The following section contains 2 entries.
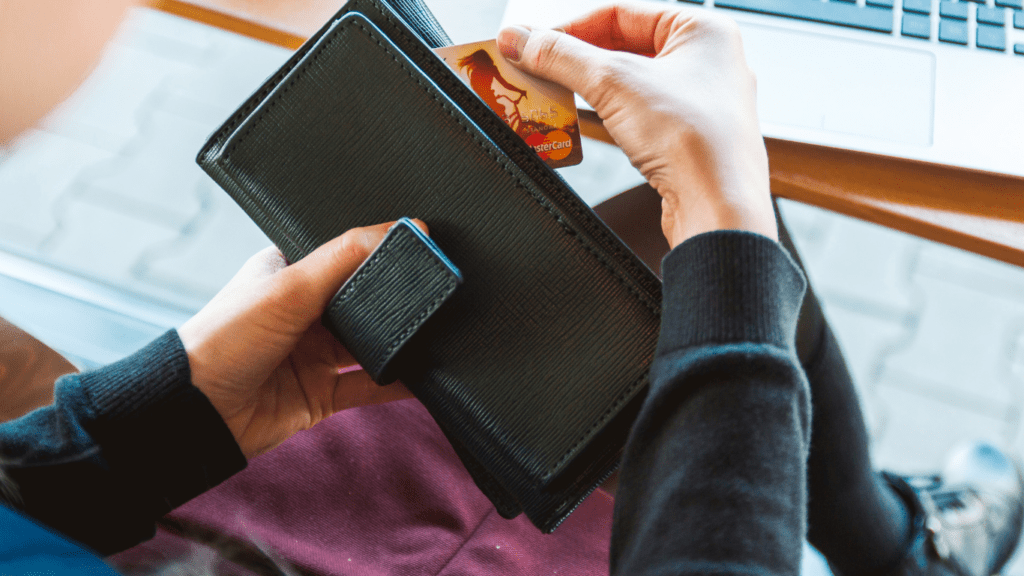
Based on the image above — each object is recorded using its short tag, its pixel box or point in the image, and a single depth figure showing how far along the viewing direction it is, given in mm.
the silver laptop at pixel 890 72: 613
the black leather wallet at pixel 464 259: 495
